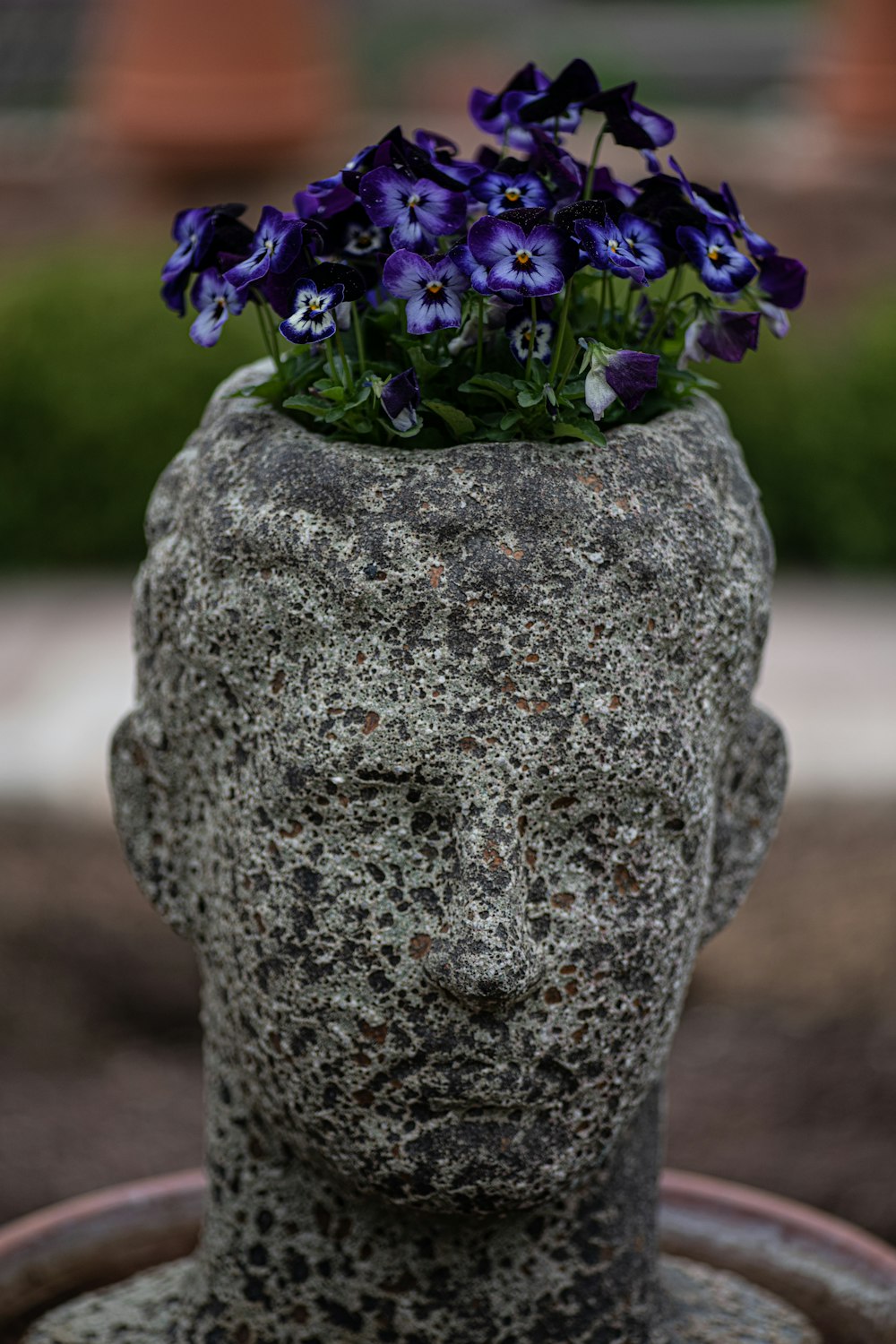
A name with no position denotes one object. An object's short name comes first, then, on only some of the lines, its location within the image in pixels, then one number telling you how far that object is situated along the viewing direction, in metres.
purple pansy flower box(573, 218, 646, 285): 0.97
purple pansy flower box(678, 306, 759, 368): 1.03
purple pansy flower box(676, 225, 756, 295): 1.01
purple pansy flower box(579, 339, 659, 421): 0.98
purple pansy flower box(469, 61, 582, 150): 1.05
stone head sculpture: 0.98
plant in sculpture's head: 0.98
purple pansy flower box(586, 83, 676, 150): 1.03
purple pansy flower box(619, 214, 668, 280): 1.00
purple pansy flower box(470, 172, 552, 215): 1.00
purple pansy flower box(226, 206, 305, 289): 0.99
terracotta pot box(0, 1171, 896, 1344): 1.16
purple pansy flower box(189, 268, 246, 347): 1.03
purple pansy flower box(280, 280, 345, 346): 0.98
